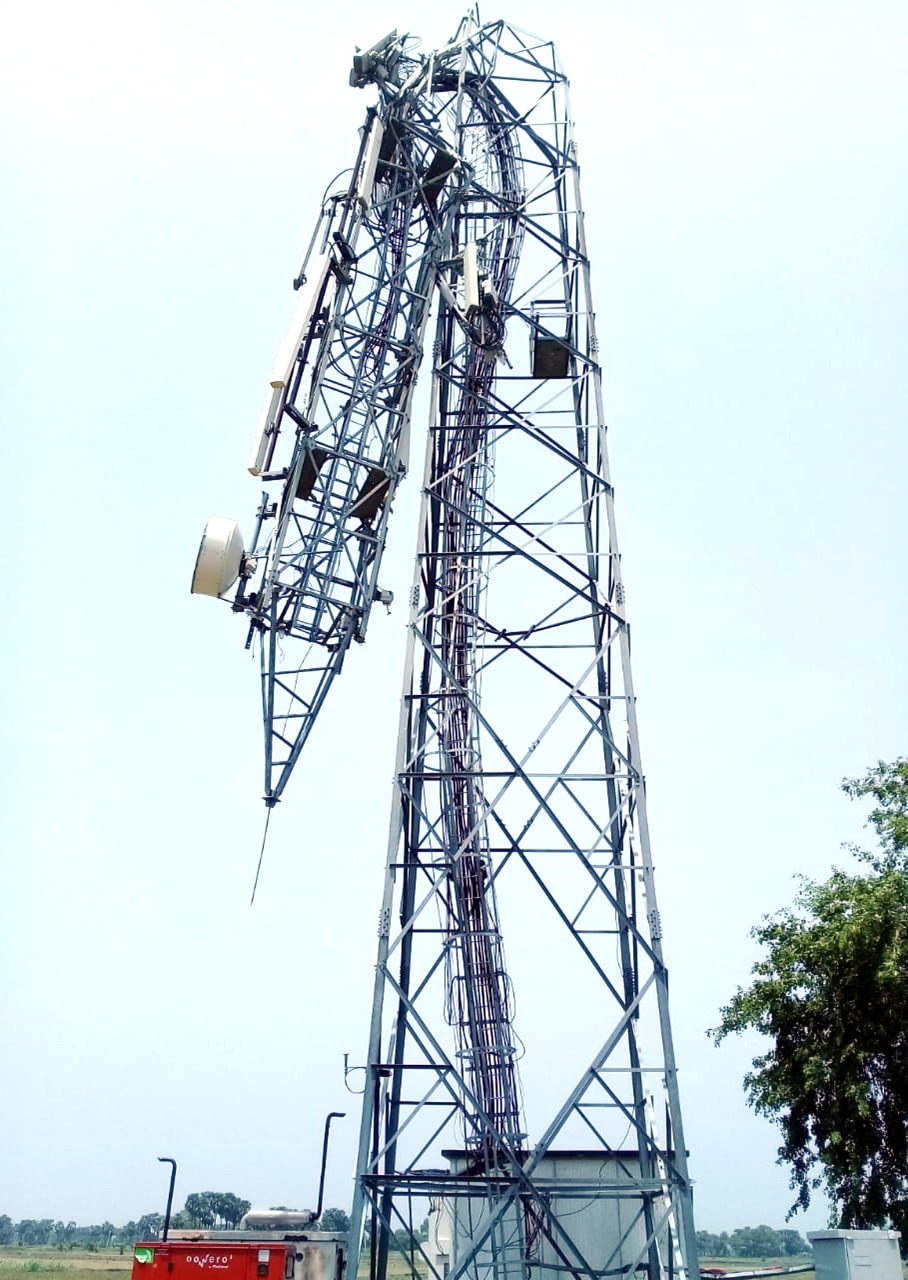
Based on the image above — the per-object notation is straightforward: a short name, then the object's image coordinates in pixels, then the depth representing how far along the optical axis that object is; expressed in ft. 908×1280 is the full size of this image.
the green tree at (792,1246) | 355.05
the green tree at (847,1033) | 68.03
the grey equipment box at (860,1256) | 44.27
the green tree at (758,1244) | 429.79
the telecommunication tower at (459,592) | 45.16
